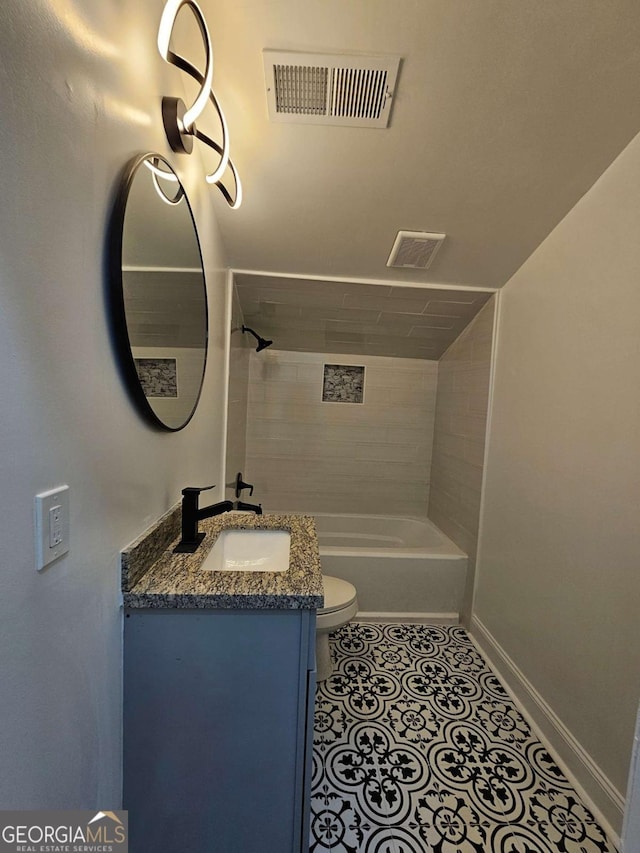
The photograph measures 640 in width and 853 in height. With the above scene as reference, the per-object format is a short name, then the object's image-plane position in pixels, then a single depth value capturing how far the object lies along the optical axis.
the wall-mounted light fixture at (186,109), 0.78
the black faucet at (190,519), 1.12
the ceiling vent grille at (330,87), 1.08
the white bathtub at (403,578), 2.25
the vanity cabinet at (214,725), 0.89
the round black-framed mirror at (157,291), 0.81
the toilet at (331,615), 1.67
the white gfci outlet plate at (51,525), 0.58
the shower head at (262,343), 2.68
